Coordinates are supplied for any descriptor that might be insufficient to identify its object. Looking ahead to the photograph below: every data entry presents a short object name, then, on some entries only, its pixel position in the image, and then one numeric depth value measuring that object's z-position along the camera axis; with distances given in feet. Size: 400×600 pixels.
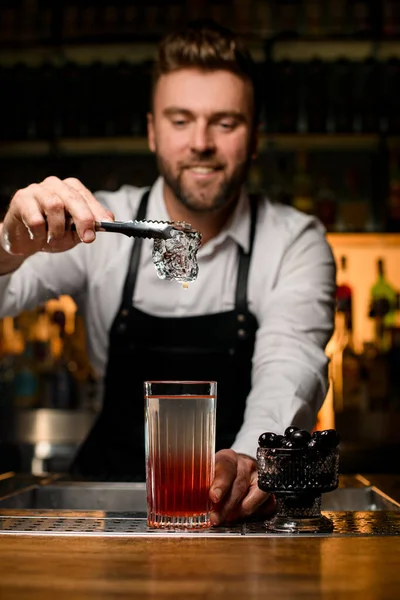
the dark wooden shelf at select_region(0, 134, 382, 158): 11.94
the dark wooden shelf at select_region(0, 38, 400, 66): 11.84
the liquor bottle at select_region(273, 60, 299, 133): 11.84
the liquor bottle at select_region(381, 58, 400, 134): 11.75
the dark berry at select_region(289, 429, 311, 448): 3.80
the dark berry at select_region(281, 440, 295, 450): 3.79
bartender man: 6.69
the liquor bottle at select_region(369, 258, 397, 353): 11.44
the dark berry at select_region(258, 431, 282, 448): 3.83
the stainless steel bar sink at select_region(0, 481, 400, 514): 5.36
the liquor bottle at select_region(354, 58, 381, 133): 11.89
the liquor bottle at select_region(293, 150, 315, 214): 11.85
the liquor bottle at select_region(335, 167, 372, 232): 11.75
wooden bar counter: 2.77
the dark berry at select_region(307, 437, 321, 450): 3.80
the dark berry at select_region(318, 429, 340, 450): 3.82
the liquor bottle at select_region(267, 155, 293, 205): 11.70
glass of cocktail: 3.85
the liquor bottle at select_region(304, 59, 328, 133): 11.96
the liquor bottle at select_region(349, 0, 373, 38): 11.91
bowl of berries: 3.80
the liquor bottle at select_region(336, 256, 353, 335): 11.17
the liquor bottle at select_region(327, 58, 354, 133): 11.92
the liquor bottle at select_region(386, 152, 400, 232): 11.66
